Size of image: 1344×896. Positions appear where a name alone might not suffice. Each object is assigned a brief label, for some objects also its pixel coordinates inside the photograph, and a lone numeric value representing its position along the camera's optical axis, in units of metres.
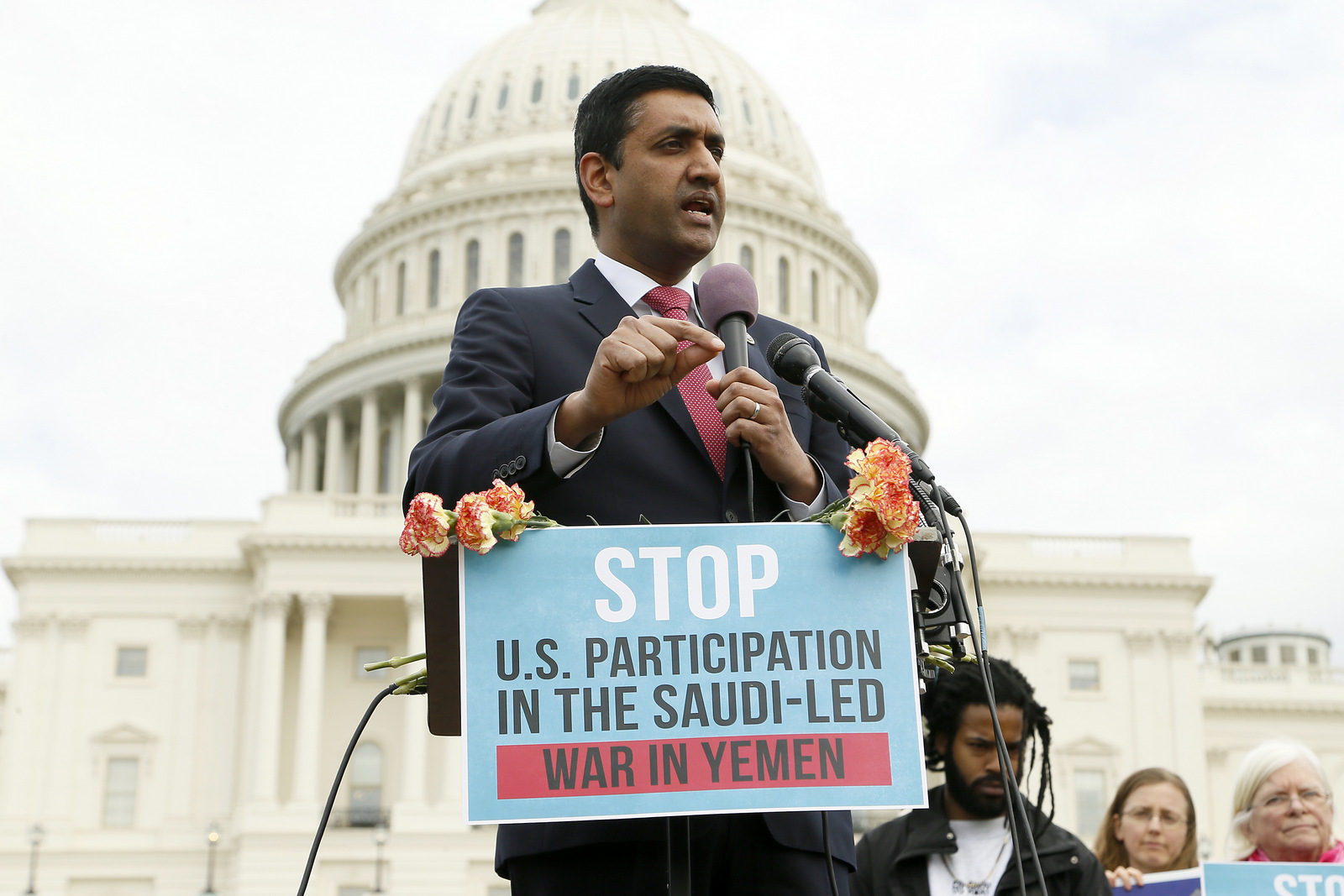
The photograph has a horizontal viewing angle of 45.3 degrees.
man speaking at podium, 3.15
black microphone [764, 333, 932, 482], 3.32
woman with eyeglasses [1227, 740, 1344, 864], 6.57
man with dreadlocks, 5.88
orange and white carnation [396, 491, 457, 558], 2.97
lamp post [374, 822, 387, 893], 41.50
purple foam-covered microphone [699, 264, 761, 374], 3.53
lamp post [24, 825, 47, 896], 42.12
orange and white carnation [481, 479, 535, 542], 2.96
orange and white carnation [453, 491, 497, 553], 2.94
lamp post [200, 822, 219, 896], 41.50
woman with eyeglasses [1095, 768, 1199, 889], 7.28
